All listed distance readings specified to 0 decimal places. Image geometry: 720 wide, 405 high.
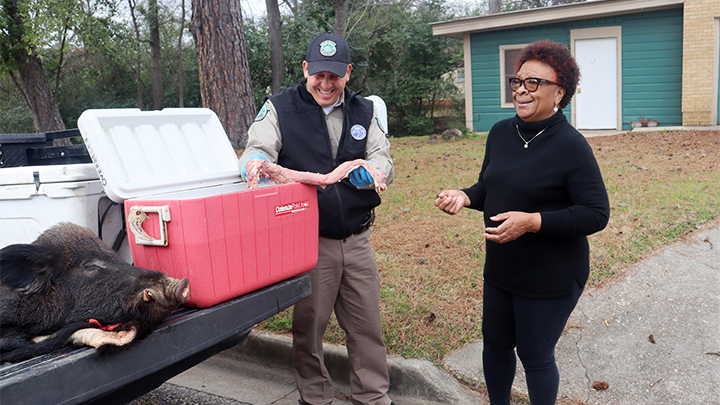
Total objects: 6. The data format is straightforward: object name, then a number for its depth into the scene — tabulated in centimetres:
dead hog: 194
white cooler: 263
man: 302
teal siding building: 1464
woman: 242
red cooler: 216
